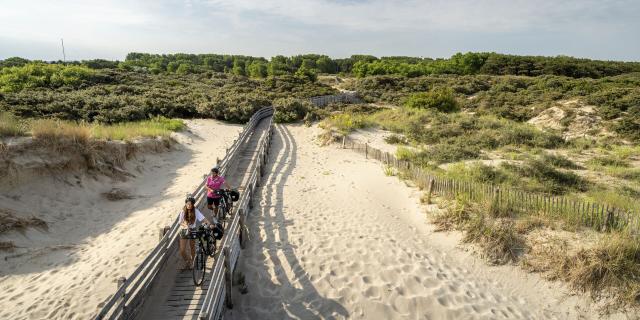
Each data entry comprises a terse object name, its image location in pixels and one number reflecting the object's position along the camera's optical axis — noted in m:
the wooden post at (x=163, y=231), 8.31
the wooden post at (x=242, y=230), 9.48
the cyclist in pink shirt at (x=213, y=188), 10.03
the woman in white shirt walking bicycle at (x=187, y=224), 7.66
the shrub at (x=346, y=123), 26.33
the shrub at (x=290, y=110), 32.31
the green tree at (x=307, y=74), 67.81
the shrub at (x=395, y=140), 23.76
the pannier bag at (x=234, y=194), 11.12
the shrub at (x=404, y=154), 19.03
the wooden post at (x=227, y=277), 6.97
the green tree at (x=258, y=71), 83.38
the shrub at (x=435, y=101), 34.99
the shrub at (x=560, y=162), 16.86
